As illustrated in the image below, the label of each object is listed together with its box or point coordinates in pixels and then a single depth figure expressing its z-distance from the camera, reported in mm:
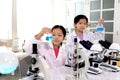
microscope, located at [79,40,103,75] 1517
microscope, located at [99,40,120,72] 1680
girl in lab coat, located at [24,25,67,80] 1425
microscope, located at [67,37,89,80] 1220
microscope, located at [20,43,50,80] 984
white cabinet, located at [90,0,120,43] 2990
